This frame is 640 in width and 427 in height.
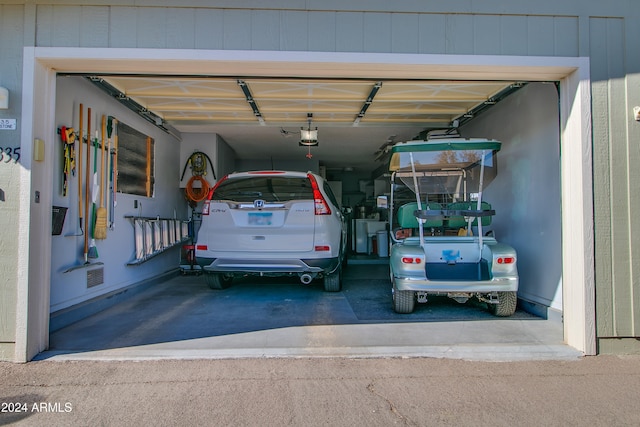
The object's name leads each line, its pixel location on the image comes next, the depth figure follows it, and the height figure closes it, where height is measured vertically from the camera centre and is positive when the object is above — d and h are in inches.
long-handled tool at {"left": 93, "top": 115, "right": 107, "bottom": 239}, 185.9 +4.5
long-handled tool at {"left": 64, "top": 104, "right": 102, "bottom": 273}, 178.4 +11.0
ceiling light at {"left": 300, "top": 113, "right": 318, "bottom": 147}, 278.8 +62.4
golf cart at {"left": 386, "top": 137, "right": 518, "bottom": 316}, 166.9 -7.5
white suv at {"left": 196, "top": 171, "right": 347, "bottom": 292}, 199.3 -3.8
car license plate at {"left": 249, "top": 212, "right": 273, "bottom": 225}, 201.0 +1.8
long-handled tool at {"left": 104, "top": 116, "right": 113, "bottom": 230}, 199.0 +21.7
